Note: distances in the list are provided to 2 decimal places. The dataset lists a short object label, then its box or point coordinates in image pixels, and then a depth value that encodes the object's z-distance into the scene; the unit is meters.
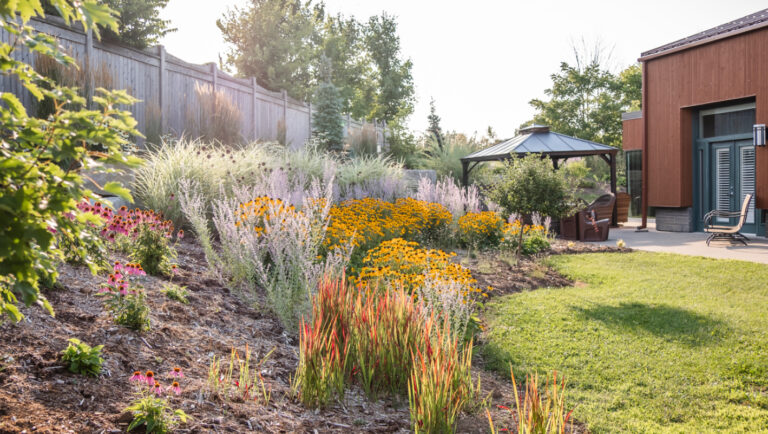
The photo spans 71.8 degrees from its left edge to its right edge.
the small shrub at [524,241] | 8.10
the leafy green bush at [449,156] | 15.48
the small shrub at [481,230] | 7.80
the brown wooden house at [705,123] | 10.88
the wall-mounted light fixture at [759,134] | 10.58
